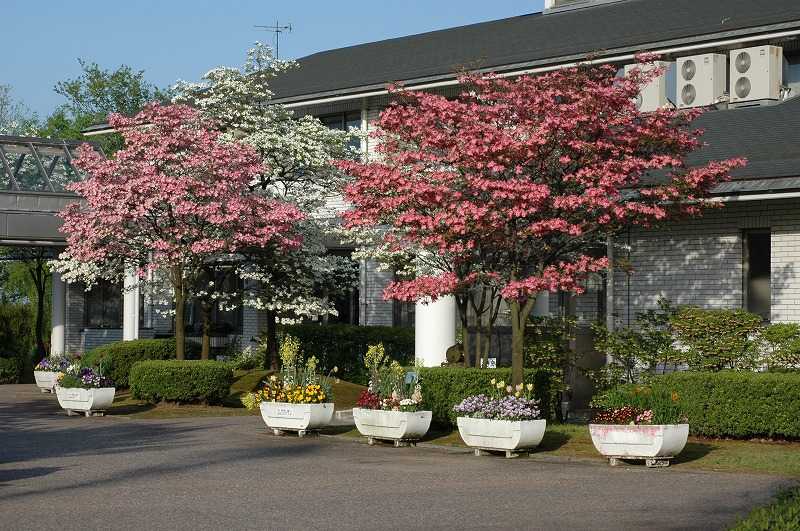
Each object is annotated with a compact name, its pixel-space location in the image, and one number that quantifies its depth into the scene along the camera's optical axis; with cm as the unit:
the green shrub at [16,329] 4294
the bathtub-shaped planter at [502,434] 1817
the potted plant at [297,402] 2156
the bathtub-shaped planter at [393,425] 1997
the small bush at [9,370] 3838
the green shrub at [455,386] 2050
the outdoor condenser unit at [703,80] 2697
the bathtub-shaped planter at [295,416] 2152
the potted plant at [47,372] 3316
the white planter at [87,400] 2602
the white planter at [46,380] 3312
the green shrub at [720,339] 2169
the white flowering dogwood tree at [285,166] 3072
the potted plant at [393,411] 2003
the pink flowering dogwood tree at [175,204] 2784
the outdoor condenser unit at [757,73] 2605
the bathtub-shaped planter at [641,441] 1694
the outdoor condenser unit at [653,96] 2788
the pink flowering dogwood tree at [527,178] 1925
